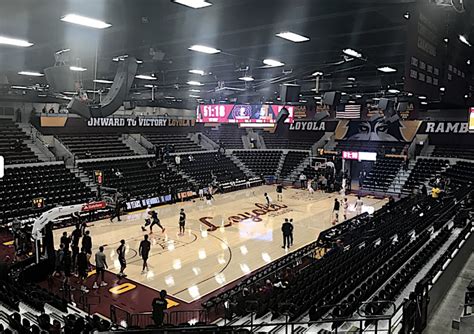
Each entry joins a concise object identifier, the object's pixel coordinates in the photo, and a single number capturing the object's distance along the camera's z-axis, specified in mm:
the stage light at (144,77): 14820
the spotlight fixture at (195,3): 5273
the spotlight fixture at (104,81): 14195
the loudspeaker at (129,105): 21828
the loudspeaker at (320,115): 16261
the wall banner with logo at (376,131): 33312
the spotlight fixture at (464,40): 8245
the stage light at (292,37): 7492
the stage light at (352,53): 9367
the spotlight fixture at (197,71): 14039
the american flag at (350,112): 32781
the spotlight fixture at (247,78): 14797
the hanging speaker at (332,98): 13250
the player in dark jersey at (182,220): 17562
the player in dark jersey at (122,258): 12391
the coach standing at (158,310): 8547
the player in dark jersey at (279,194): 25734
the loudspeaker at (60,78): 8180
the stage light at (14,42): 8325
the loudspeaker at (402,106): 16328
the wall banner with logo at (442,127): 30047
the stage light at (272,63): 11025
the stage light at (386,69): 11682
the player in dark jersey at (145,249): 12750
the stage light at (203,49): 9038
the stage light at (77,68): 8992
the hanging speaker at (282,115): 16172
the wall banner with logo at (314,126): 38125
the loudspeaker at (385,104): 14391
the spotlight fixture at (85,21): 6176
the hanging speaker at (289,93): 12420
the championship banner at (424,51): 5988
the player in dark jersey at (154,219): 17034
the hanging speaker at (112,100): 8078
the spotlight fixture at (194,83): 17094
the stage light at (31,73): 14172
